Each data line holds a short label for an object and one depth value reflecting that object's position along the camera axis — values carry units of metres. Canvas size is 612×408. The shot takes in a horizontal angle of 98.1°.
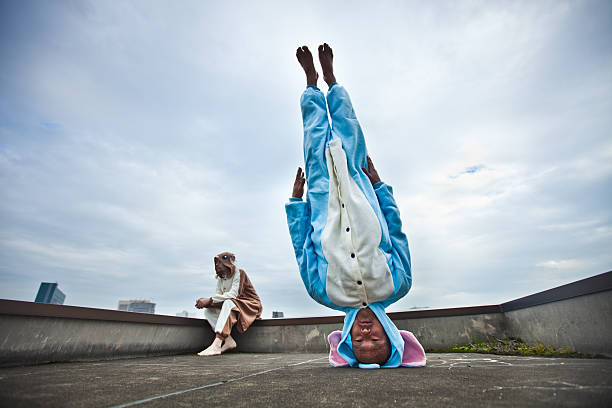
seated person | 3.72
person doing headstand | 1.65
